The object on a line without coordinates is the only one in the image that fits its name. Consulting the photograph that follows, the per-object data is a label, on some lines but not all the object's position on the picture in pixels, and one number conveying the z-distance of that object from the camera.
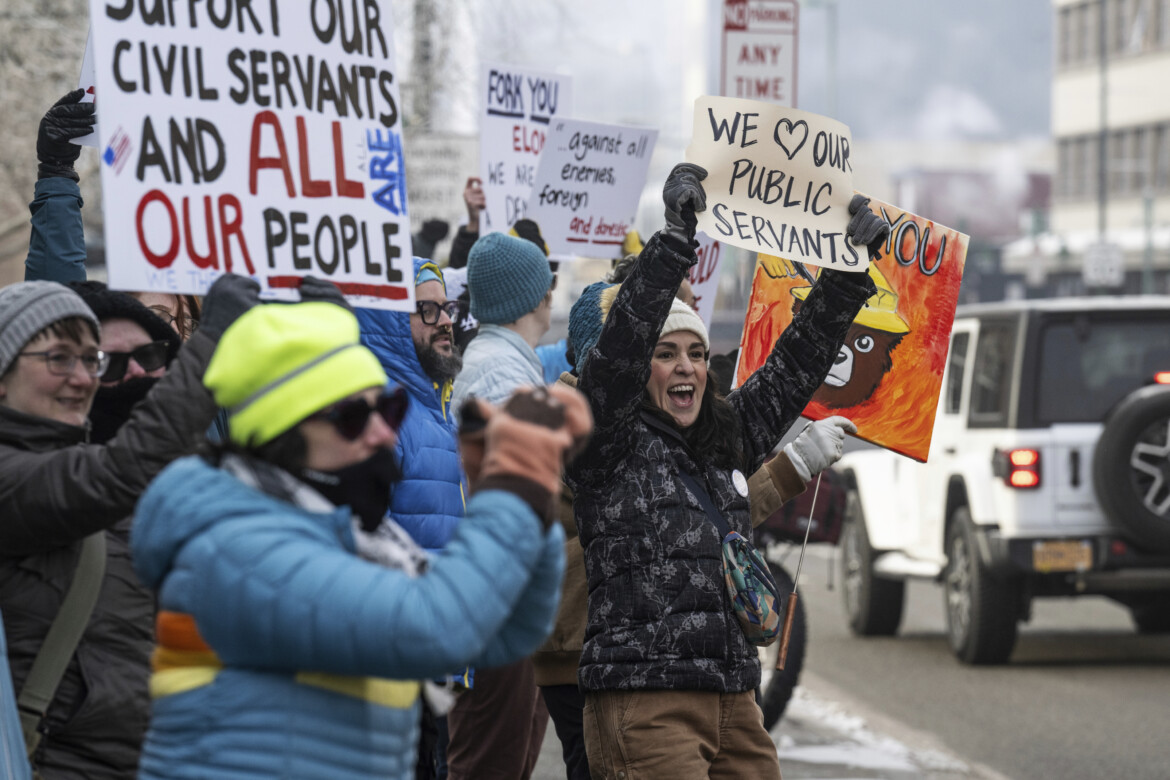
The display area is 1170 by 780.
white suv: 18.42
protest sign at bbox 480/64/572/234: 17.34
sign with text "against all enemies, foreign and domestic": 15.83
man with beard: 9.62
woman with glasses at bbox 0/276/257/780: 6.26
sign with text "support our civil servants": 7.09
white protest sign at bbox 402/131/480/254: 25.94
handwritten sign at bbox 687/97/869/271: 8.84
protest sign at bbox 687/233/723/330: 13.99
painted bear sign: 10.46
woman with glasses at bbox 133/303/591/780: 4.72
